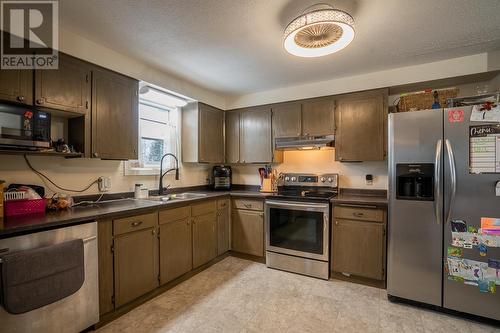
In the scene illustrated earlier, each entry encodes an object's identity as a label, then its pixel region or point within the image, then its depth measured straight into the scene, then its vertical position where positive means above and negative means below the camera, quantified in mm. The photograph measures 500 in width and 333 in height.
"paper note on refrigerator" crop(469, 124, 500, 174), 1816 +141
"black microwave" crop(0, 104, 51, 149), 1554 +271
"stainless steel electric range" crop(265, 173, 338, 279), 2654 -787
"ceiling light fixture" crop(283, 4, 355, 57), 1501 +972
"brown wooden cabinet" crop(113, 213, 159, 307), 1908 -811
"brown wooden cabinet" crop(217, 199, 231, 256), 3094 -835
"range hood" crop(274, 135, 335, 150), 2969 +314
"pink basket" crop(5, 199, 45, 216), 1626 -309
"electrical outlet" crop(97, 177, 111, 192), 2350 -191
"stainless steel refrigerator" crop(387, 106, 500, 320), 1878 -327
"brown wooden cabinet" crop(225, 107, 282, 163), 3416 +457
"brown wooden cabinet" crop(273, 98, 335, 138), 3002 +655
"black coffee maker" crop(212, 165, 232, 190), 3645 -182
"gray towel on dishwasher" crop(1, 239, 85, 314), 1319 -692
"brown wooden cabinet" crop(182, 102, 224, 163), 3293 +474
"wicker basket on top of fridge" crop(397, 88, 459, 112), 2385 +717
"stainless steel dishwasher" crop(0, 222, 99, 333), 1362 -927
